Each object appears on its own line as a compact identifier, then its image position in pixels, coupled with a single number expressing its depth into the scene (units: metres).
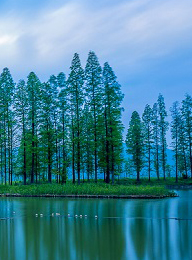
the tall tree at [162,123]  51.59
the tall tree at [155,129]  51.34
